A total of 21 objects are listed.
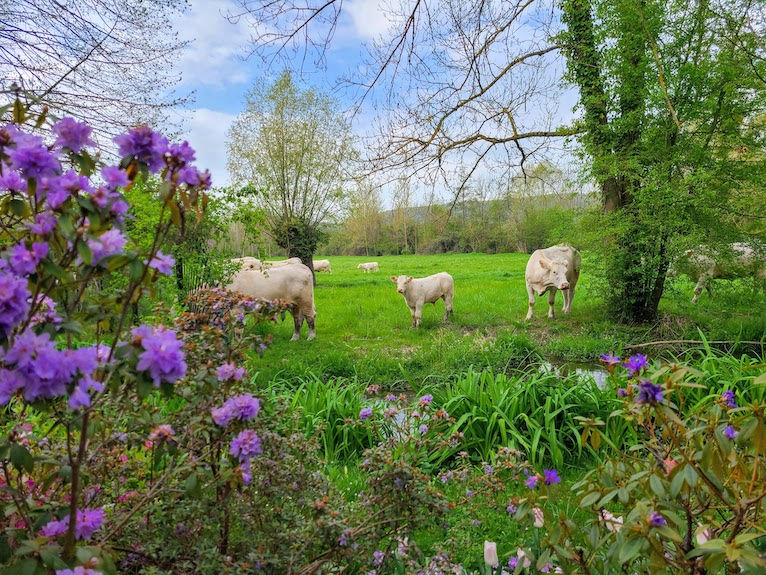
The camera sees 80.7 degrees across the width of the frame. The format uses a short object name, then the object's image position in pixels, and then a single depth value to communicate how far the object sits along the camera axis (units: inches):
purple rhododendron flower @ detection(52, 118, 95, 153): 35.0
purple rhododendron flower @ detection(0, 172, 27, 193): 35.6
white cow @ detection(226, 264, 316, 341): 304.3
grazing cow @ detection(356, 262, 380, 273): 1017.2
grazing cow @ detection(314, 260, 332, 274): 985.5
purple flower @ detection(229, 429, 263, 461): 46.1
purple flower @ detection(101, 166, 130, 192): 34.1
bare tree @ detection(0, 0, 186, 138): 191.8
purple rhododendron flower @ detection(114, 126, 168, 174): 35.6
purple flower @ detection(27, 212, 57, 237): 33.6
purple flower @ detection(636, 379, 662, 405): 43.9
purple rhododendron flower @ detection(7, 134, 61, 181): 32.6
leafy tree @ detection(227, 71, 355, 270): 692.7
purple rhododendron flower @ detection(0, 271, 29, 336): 27.8
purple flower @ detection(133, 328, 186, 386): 32.4
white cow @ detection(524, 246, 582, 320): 347.6
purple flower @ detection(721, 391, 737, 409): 59.1
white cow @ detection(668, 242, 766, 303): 235.0
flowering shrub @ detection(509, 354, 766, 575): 39.2
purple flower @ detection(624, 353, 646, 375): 53.6
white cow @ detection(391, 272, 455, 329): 345.4
